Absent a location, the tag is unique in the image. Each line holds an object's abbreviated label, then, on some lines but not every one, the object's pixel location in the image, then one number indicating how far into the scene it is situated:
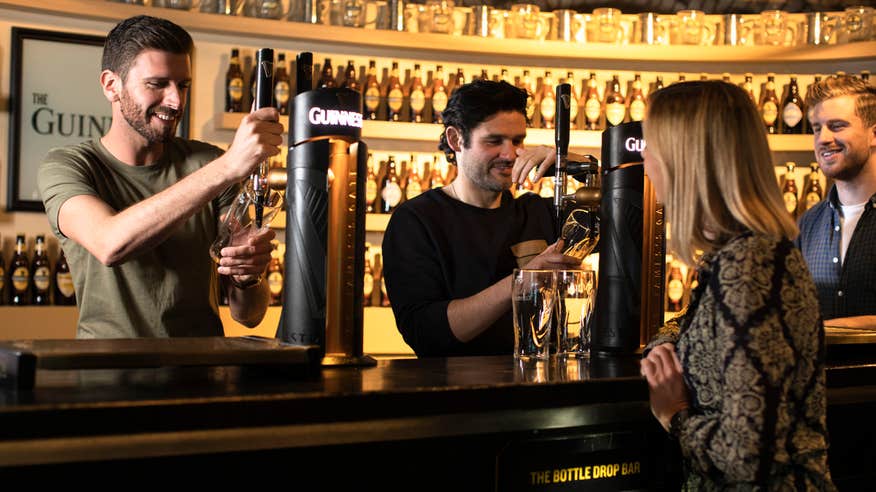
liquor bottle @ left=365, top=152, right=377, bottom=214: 4.70
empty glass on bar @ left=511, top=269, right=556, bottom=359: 1.80
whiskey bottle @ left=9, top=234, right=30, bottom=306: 4.13
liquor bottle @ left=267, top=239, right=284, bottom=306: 4.57
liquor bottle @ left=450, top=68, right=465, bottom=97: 4.68
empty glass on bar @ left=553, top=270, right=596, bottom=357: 1.83
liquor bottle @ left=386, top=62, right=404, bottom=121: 4.68
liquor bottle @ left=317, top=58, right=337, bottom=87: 4.59
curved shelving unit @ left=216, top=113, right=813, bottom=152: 4.27
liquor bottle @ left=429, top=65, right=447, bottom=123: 4.66
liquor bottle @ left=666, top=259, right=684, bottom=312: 4.98
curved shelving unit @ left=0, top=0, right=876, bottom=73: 4.20
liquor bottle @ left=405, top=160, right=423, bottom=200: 4.71
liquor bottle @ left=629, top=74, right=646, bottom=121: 4.82
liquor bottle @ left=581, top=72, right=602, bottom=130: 4.86
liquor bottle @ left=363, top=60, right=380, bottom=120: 4.64
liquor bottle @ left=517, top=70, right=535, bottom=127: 4.77
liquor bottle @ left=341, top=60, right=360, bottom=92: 4.62
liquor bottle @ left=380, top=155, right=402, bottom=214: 4.72
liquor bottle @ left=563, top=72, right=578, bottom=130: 4.84
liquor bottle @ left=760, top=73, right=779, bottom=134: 4.93
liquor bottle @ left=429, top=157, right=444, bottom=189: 4.67
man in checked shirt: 3.04
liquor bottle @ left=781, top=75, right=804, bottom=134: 4.90
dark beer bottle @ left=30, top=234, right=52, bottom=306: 4.16
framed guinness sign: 4.10
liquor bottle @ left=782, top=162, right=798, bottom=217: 4.84
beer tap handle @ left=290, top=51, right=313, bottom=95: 1.72
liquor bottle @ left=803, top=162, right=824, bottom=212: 4.90
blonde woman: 1.26
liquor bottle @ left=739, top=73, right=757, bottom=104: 4.84
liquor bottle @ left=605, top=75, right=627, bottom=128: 4.86
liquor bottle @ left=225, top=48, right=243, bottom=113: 4.40
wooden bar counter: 1.15
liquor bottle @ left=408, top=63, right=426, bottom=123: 4.70
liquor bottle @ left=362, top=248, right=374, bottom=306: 4.74
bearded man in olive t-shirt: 2.06
